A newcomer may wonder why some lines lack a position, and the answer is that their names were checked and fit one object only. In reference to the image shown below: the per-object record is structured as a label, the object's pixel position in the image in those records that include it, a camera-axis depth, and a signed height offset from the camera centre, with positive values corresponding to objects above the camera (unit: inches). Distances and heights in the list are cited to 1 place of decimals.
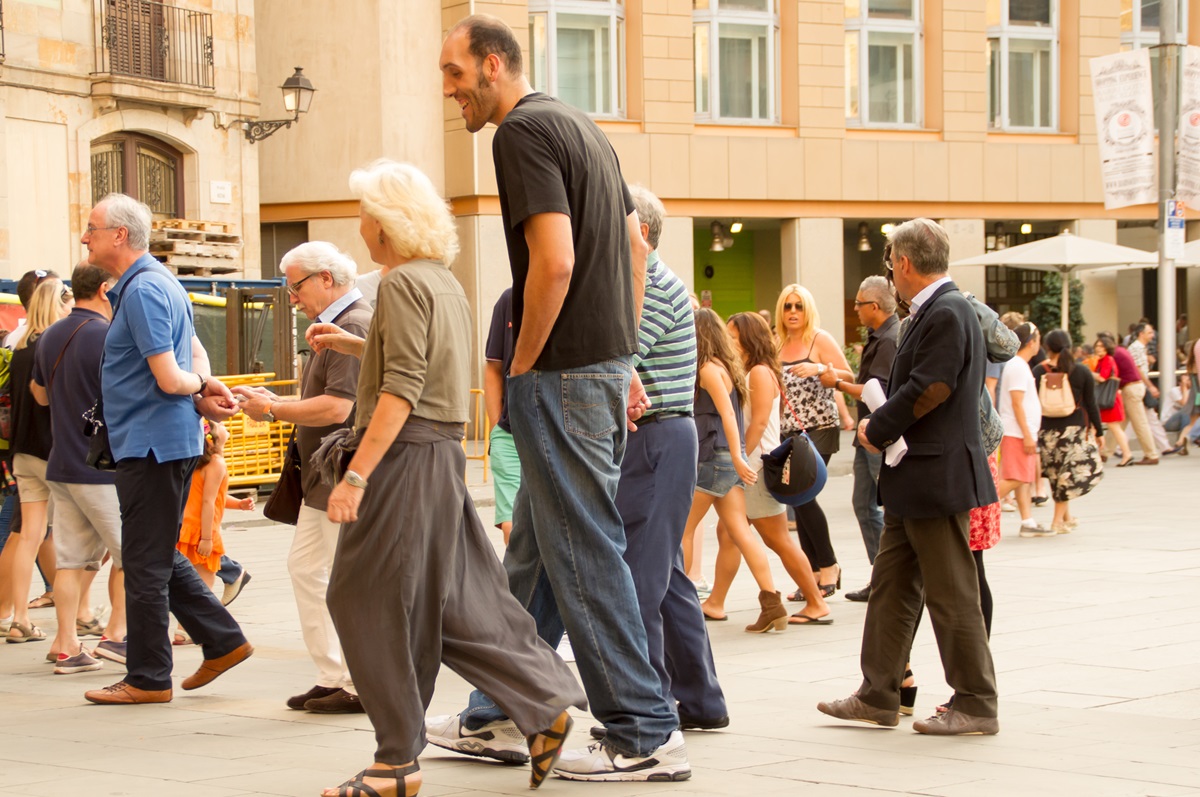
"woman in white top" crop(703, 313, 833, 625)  723.4 -61.7
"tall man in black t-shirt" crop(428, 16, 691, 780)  392.5 -18.7
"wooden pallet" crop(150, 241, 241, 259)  1884.8 -15.7
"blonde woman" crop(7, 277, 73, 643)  689.0 -46.6
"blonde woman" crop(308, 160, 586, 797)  398.3 -38.9
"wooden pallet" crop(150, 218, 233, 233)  1905.8 -2.3
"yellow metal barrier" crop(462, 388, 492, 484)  1675.7 -120.7
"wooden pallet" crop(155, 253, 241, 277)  1902.1 -25.6
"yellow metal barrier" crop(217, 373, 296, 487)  1407.5 -96.1
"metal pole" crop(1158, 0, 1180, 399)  1804.9 +26.2
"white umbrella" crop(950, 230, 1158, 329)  2006.6 -28.1
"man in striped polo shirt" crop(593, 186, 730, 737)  464.8 -37.7
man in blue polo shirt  541.3 -34.5
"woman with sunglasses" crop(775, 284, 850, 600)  834.2 -37.2
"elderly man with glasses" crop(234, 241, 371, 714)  514.3 -32.5
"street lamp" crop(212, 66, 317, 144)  1937.7 +71.0
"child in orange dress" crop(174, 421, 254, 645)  717.3 -63.2
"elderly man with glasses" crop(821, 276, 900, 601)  770.8 -35.4
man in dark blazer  478.0 -42.4
